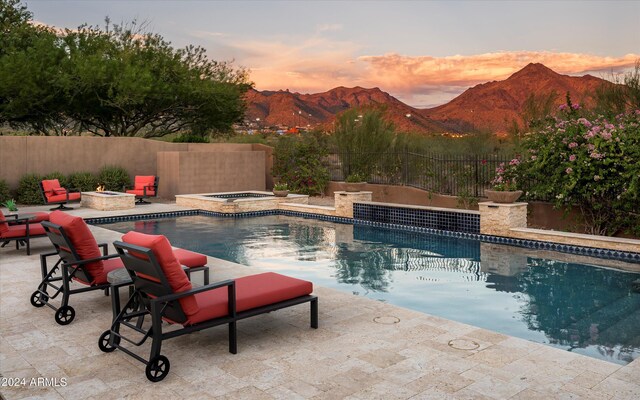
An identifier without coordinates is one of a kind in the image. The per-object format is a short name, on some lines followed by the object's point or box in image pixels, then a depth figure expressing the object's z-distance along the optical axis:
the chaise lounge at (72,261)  6.20
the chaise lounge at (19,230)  9.80
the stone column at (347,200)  16.42
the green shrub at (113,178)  21.84
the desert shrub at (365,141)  21.67
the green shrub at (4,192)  19.34
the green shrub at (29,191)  19.73
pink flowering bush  11.36
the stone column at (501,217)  12.64
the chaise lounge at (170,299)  4.71
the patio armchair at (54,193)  17.84
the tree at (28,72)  24.14
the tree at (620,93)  19.06
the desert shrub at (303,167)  22.33
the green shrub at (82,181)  21.03
